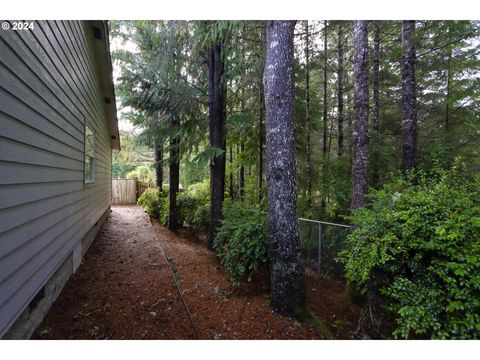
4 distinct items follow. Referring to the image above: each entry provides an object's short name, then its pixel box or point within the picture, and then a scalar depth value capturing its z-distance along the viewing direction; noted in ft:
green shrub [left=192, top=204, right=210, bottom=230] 23.42
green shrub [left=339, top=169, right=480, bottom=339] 6.21
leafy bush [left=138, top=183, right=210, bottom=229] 23.83
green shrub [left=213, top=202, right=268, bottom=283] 11.56
